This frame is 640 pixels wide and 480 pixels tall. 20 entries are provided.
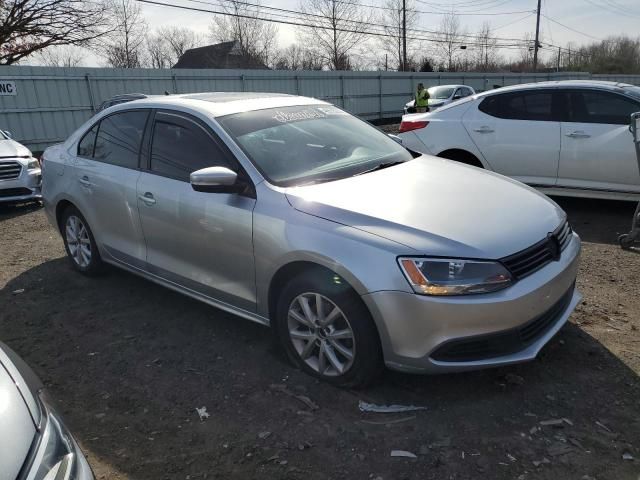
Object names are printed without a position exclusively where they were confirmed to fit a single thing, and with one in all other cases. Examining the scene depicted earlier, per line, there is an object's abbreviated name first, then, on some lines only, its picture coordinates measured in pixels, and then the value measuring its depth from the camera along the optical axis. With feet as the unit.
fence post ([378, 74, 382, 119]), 84.12
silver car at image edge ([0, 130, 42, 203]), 26.73
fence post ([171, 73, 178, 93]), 61.43
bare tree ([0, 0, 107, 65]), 87.66
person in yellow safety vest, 59.67
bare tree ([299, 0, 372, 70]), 136.15
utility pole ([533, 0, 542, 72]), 162.59
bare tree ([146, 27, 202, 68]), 173.68
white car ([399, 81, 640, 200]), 19.60
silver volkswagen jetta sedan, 8.75
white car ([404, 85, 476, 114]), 66.85
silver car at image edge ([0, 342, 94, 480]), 5.00
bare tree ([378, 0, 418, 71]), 131.75
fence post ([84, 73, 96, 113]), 54.65
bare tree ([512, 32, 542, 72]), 197.26
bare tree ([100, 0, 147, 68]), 131.65
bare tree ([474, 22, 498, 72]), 179.73
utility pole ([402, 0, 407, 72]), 128.67
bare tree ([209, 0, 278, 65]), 138.62
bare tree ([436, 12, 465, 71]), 159.33
